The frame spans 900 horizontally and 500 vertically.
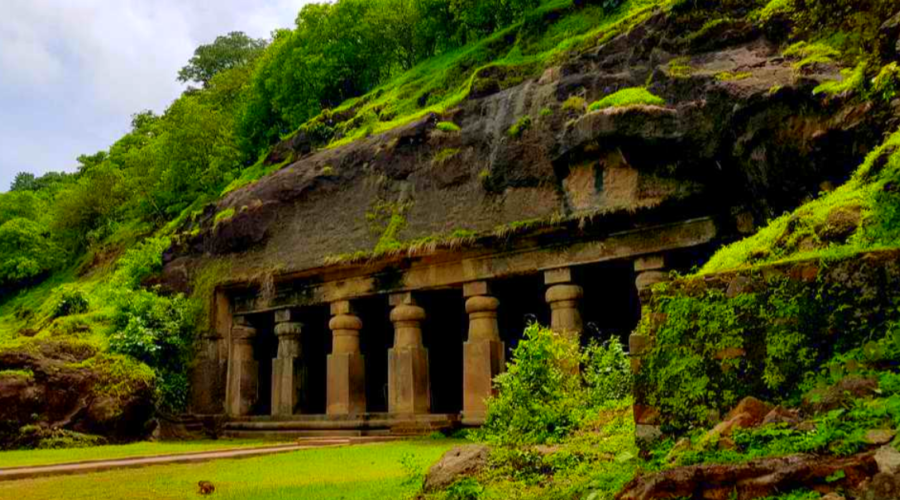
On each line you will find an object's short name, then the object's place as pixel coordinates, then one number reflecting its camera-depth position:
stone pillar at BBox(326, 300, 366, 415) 18.12
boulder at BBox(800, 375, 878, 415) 4.56
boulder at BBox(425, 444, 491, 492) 6.71
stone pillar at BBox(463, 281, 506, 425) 15.59
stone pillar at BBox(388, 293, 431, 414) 16.92
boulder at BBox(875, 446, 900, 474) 3.65
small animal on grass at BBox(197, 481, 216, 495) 8.01
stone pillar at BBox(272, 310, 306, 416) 19.34
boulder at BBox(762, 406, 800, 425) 4.73
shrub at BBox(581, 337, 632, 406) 9.61
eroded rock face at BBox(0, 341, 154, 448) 15.41
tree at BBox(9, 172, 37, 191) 65.58
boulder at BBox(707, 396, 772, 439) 4.92
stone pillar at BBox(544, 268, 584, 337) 15.06
